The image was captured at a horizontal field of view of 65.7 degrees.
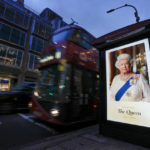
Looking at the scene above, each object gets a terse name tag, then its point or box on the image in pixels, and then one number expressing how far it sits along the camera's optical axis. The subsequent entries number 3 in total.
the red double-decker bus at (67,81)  4.61
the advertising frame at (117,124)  3.10
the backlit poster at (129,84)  3.20
